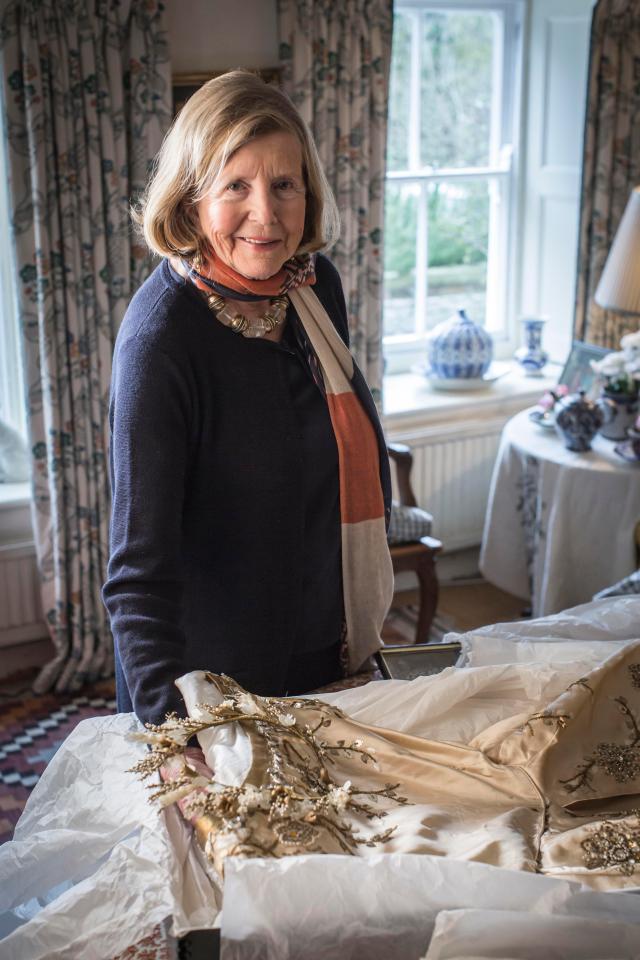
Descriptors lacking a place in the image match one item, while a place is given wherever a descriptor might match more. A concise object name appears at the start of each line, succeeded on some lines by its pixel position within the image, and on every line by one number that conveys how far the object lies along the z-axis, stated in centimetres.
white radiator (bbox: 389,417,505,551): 376
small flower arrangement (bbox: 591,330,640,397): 313
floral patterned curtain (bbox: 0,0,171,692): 275
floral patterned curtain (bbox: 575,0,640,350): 362
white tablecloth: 297
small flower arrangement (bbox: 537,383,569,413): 330
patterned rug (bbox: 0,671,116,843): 268
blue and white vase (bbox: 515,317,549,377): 401
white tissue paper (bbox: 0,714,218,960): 91
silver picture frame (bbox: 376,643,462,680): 130
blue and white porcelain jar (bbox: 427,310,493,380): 379
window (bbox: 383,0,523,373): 385
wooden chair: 316
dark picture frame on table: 305
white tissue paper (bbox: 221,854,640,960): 79
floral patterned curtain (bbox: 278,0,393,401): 312
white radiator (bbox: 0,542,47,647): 312
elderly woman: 116
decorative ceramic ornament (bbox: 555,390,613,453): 308
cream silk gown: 92
